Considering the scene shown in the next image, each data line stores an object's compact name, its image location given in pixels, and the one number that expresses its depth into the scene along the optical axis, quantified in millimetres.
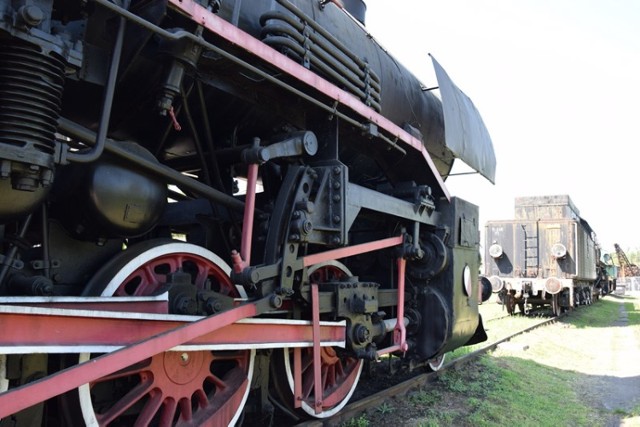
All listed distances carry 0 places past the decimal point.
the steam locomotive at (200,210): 1710
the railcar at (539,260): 12820
